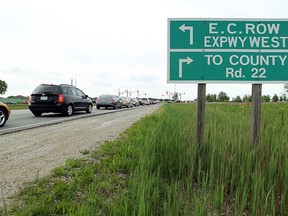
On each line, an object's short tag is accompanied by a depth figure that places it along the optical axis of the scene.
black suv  13.55
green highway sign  3.91
